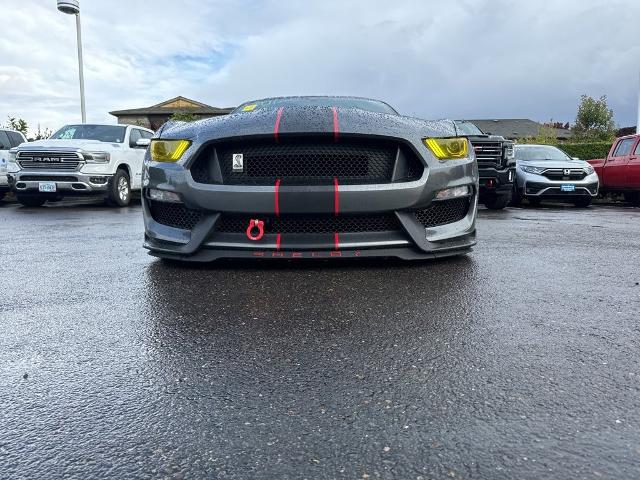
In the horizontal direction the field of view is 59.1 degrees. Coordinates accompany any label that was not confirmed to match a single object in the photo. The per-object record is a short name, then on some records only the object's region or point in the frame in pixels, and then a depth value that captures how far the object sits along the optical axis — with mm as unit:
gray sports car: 3451
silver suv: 11719
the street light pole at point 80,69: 18078
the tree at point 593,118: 44562
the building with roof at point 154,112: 43906
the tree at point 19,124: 31245
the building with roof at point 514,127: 57594
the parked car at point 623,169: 12212
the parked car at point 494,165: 9664
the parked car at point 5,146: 12203
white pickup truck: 10578
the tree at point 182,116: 29094
